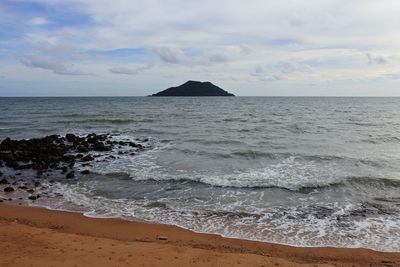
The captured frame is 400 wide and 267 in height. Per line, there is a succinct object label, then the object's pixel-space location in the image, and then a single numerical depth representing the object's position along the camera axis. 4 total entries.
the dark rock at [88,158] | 15.86
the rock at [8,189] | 10.82
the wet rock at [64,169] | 13.49
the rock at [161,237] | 7.29
